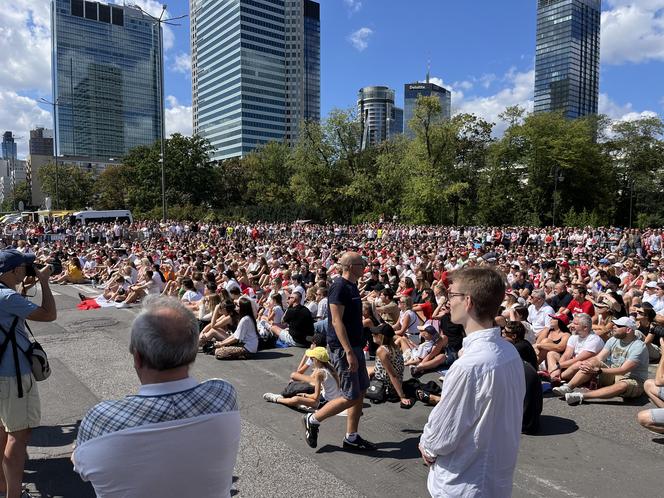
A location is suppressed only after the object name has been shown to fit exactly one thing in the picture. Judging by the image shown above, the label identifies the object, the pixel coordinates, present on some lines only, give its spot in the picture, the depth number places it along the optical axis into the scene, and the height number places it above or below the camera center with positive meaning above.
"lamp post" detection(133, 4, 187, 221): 27.56 +9.11
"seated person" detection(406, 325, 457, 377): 7.43 -2.12
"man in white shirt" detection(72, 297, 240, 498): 1.55 -0.71
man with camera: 3.37 -1.22
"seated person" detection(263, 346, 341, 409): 5.29 -1.79
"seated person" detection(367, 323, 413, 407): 6.03 -1.86
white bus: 38.53 +0.19
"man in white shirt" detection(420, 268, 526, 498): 2.15 -0.87
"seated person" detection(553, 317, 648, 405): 6.04 -1.91
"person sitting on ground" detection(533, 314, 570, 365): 7.39 -1.88
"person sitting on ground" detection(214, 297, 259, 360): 7.87 -2.06
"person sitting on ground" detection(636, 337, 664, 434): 4.89 -1.98
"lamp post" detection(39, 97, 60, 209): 49.84 +9.38
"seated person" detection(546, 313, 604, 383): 6.59 -1.82
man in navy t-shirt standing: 4.31 -1.15
